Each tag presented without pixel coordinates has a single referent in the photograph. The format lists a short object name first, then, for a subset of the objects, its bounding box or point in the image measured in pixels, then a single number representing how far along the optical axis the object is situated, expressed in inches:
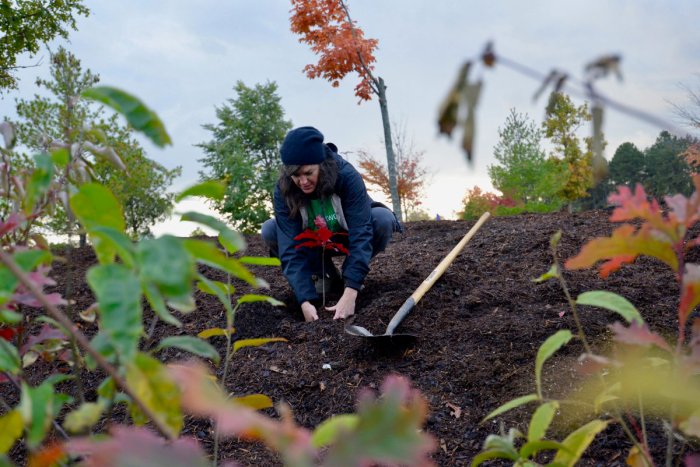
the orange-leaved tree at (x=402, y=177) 700.7
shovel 111.1
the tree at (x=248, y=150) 573.3
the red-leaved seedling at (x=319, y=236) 130.0
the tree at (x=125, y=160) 417.4
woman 135.3
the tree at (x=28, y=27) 409.4
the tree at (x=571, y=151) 778.8
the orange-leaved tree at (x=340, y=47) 444.8
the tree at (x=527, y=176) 589.9
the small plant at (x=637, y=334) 32.1
